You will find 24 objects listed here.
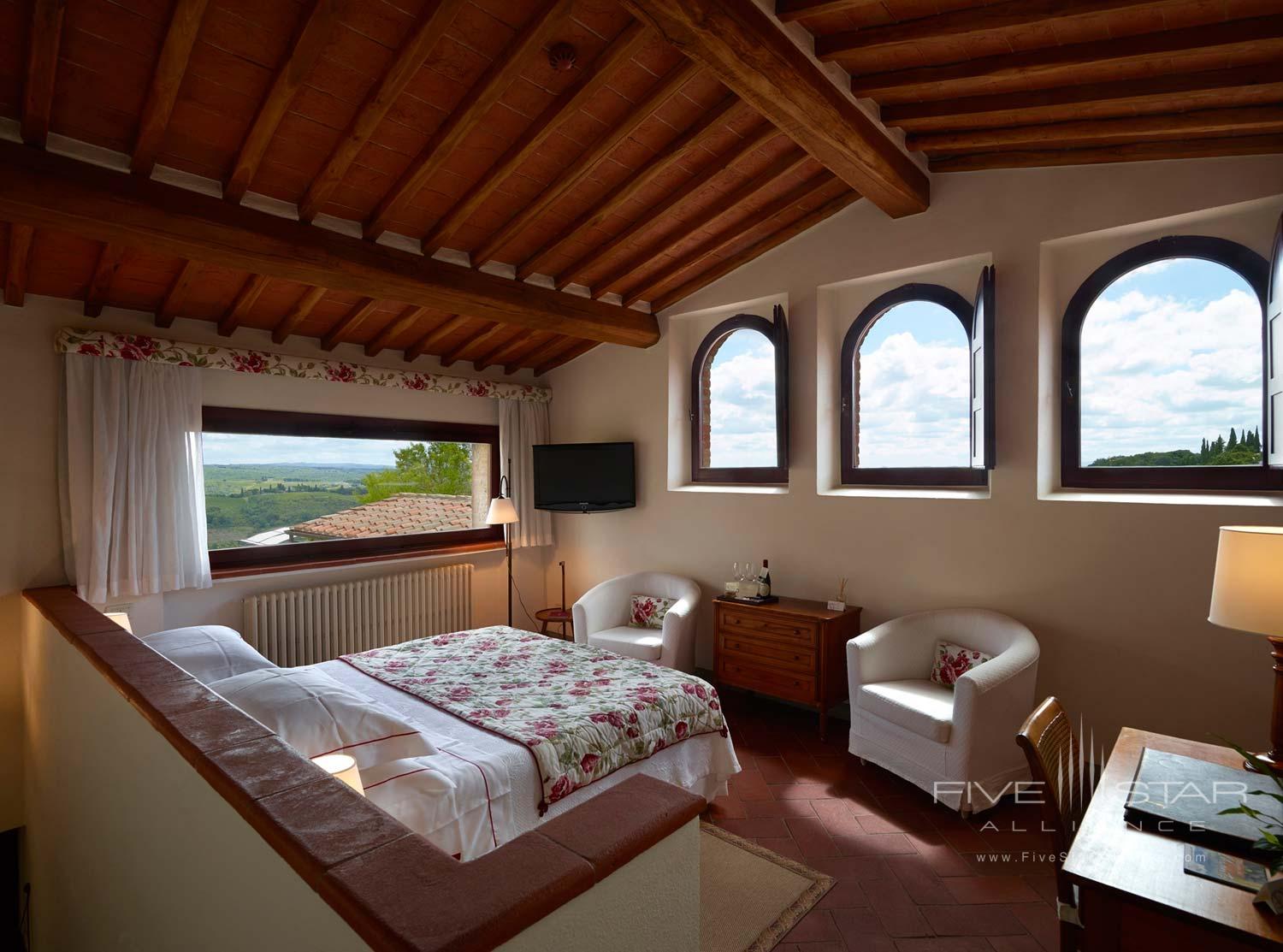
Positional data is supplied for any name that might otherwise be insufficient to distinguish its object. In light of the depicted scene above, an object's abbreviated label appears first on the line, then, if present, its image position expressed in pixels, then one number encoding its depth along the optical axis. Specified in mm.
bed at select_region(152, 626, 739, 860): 2070
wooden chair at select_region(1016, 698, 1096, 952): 1640
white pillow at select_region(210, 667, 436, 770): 2057
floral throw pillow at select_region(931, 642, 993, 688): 3266
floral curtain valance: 3525
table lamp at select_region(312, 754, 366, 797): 1702
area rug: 2162
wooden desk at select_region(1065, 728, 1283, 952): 1163
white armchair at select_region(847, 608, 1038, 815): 2779
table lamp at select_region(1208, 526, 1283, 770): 1739
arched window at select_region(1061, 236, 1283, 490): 2922
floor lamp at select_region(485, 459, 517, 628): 4957
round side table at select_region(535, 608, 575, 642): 5027
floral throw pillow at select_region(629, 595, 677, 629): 4598
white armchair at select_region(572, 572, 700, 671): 4125
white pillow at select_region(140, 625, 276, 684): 2568
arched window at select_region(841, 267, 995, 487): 3777
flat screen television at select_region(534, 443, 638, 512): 5102
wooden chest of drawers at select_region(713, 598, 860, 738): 3688
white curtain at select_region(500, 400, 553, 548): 5523
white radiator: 4215
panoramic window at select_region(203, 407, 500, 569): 4281
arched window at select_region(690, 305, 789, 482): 4301
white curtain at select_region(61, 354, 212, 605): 3506
